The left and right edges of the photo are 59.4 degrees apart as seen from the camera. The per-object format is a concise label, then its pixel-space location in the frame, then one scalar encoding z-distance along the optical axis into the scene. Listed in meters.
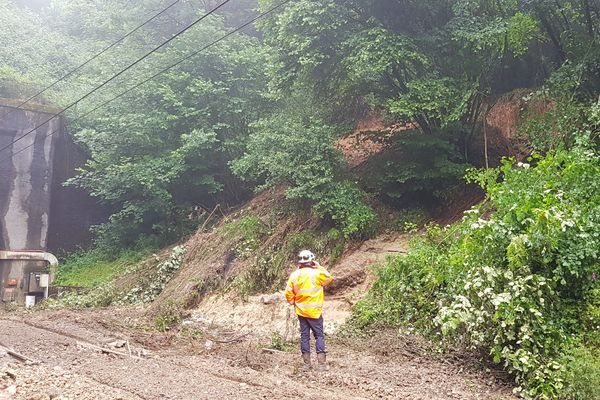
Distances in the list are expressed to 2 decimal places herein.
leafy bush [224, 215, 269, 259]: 13.93
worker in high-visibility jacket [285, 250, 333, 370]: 7.25
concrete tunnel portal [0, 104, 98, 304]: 20.20
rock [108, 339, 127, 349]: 9.02
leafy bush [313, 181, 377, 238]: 12.12
